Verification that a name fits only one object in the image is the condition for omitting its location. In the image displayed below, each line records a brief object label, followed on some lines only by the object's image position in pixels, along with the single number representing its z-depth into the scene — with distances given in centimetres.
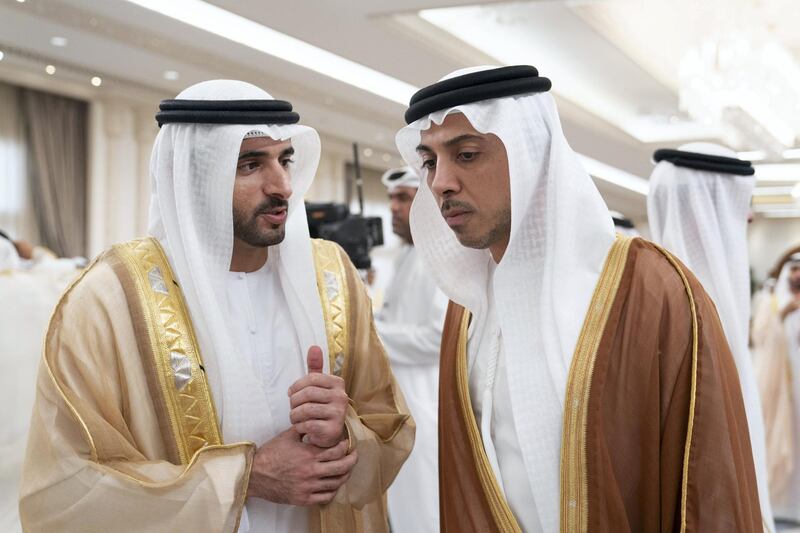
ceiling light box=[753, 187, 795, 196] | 1602
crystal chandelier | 701
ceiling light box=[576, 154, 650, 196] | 1252
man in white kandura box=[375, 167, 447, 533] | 407
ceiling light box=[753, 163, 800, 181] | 1387
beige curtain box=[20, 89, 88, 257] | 896
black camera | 427
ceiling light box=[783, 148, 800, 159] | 1210
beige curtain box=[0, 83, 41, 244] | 872
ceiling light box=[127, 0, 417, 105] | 588
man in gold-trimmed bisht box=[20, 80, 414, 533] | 174
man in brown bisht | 150
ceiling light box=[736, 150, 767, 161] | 1234
